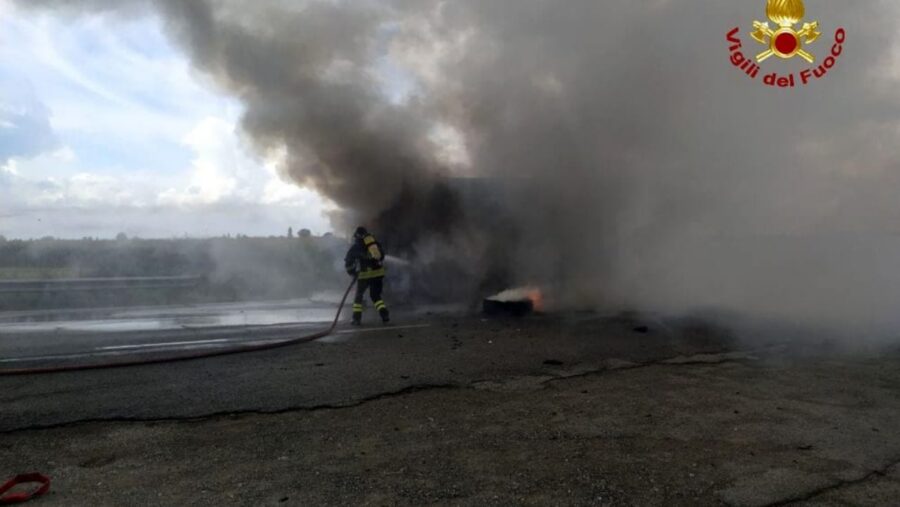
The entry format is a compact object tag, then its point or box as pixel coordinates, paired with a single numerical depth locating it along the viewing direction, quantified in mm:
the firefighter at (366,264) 9805
